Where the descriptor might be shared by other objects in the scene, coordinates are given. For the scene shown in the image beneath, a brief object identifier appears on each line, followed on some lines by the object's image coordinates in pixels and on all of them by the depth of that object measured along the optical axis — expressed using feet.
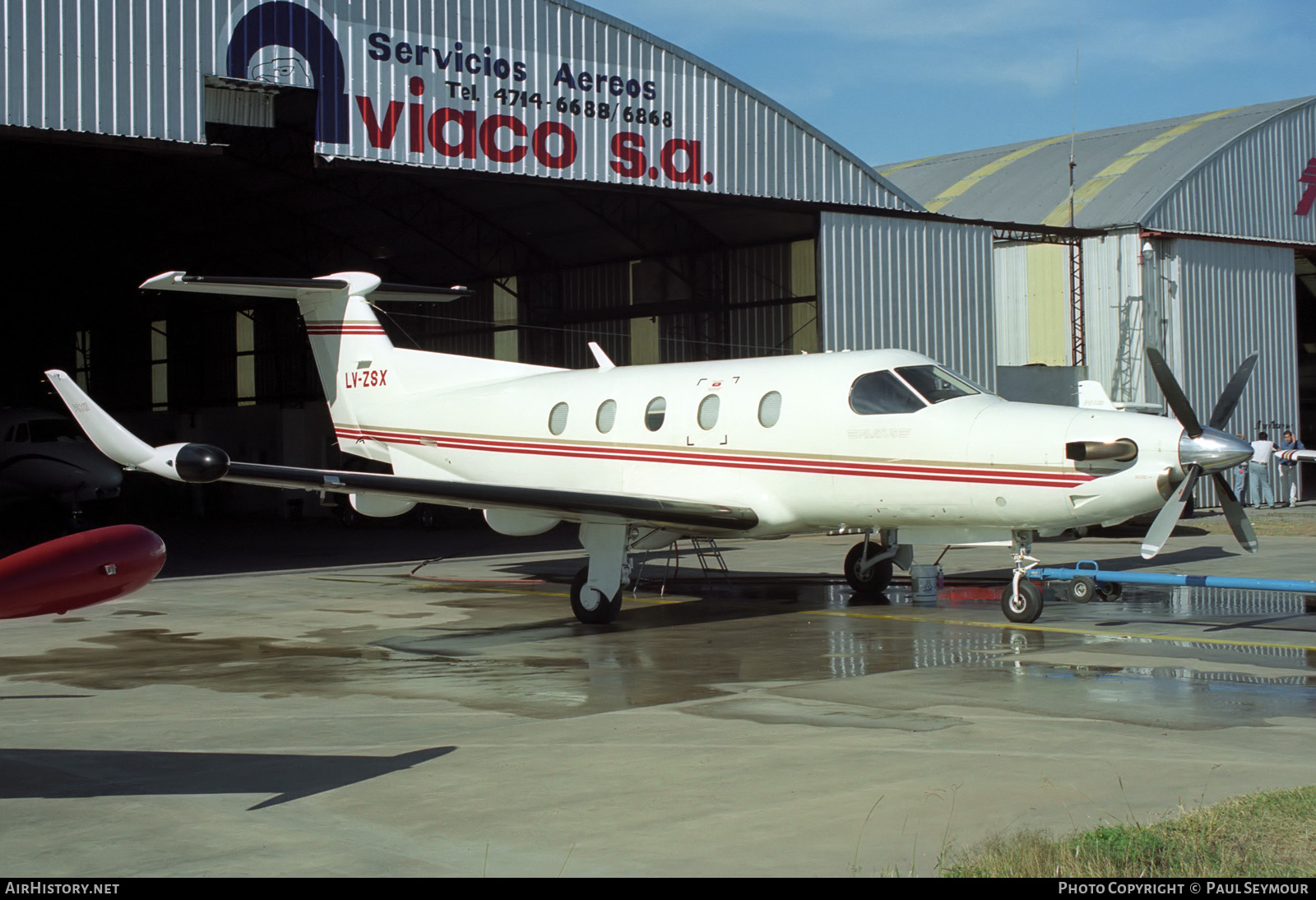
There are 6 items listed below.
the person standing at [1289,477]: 106.73
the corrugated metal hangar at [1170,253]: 100.63
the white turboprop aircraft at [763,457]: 38.27
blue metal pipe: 37.91
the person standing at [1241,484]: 103.65
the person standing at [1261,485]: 103.45
